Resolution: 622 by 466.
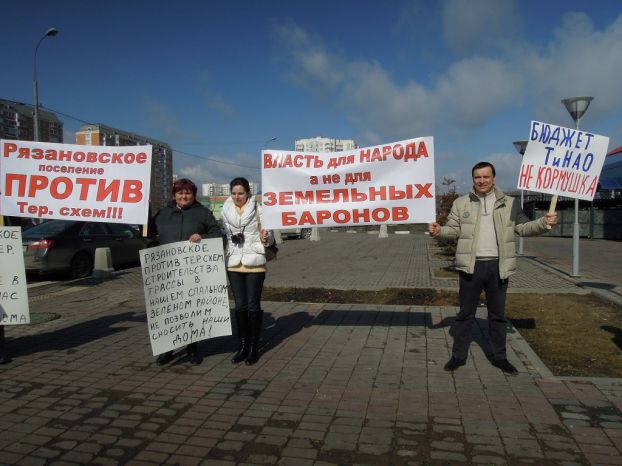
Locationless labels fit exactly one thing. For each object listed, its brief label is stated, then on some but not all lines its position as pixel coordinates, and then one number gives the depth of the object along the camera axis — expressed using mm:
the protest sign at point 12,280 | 5336
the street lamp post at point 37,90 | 19453
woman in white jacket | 5215
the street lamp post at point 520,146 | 18594
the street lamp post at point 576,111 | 11695
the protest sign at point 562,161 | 5688
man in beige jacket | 4781
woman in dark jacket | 5234
